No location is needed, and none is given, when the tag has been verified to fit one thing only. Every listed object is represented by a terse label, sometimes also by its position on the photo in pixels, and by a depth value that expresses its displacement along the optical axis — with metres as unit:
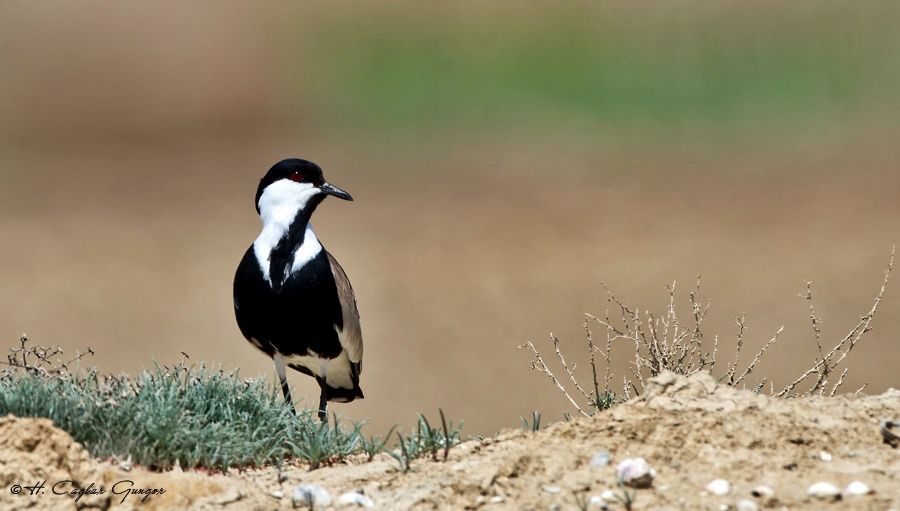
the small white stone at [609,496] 8.23
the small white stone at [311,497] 8.86
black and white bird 14.16
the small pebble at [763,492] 8.10
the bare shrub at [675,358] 11.91
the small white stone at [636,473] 8.40
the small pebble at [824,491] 8.02
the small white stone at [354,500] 8.78
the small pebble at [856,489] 8.06
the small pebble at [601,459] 8.84
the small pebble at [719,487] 8.20
